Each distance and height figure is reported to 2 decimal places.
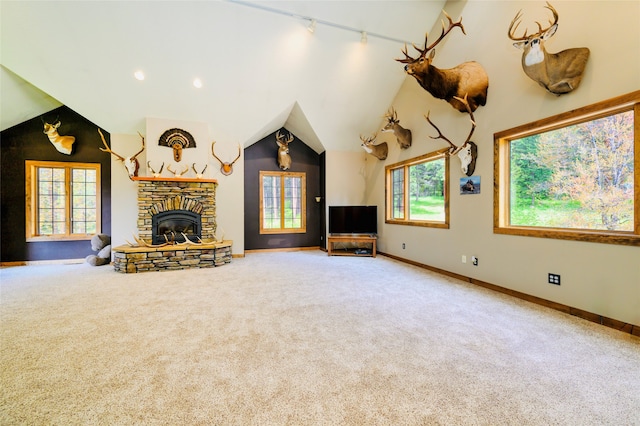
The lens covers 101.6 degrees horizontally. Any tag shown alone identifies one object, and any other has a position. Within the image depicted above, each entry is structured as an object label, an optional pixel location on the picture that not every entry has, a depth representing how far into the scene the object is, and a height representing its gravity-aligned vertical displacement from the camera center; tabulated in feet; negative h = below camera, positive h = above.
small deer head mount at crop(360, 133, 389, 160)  20.97 +5.22
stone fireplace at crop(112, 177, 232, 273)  16.58 -0.92
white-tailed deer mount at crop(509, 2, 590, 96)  9.28 +5.46
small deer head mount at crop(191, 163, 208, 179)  19.30 +3.10
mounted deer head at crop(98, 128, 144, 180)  18.26 +3.64
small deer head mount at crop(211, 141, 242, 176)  20.35 +3.64
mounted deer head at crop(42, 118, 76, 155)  18.26 +5.46
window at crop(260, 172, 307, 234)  24.07 +1.03
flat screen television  21.67 -0.59
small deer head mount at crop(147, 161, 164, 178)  18.44 +2.98
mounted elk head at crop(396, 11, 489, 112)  12.16 +6.22
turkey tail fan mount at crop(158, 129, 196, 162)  18.81 +5.33
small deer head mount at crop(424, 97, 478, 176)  13.33 +3.00
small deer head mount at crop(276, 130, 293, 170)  23.15 +5.54
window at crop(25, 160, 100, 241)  18.98 +1.09
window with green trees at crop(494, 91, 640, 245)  8.67 +1.40
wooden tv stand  21.20 -2.32
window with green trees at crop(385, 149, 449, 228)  16.03 +1.48
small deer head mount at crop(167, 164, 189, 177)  18.79 +3.08
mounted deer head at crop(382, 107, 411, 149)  18.22 +5.70
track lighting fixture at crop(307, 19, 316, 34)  15.30 +11.06
